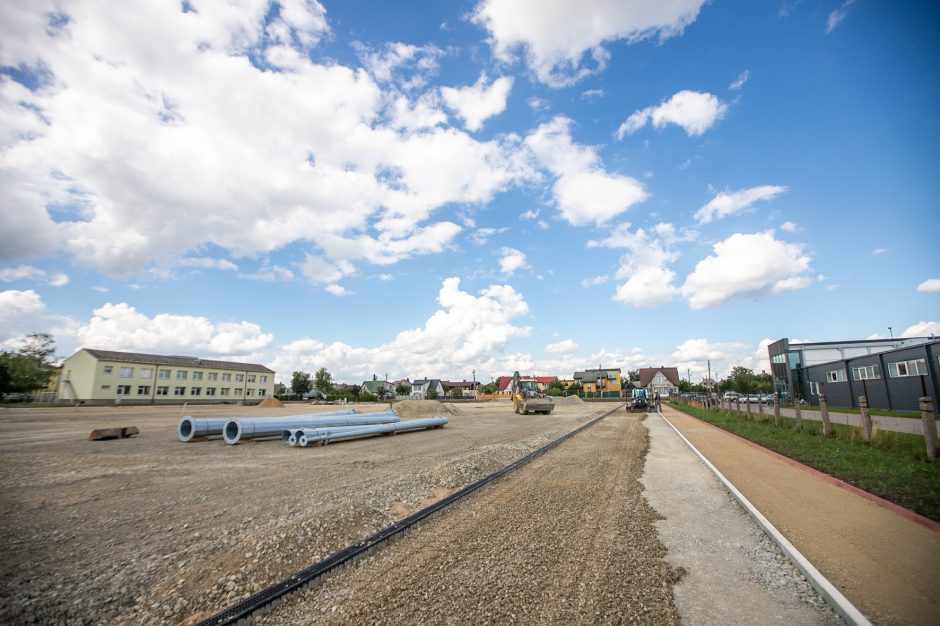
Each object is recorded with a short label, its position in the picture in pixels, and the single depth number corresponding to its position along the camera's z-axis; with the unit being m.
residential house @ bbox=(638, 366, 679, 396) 101.44
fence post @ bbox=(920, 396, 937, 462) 8.90
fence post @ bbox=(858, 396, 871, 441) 11.70
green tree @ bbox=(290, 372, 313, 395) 84.44
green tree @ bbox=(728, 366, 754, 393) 72.01
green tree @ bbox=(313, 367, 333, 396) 85.44
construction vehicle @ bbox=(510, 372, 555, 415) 38.25
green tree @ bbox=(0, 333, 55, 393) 47.50
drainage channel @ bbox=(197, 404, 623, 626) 3.77
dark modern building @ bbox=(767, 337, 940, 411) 25.69
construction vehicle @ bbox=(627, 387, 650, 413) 42.31
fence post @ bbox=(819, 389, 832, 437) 13.63
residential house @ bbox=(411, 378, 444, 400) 109.00
